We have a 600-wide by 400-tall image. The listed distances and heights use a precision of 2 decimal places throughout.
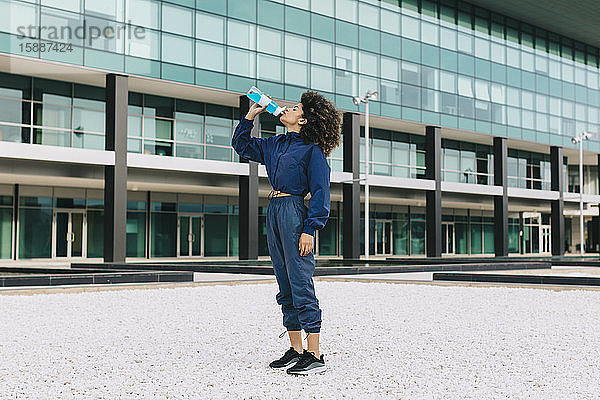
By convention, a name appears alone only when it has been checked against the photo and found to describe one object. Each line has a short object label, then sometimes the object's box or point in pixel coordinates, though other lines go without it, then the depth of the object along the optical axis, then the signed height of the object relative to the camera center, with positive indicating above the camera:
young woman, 5.20 +0.26
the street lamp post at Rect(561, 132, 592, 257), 41.34 +5.78
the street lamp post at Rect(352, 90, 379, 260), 28.92 +2.26
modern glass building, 24.64 +5.60
